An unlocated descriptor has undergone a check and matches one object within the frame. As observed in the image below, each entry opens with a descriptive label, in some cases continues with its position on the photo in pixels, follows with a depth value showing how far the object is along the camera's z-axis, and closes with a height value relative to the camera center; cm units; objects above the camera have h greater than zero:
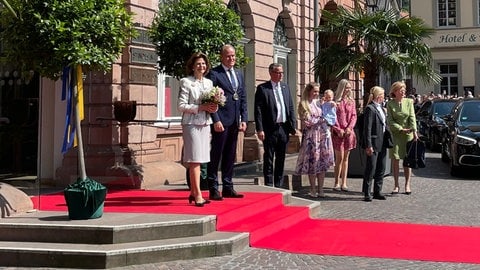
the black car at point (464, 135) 1284 +26
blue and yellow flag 679 +54
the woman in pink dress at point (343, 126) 1104 +37
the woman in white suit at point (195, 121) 721 +30
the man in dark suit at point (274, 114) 916 +49
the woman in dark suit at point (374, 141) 987 +8
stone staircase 575 -101
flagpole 659 +17
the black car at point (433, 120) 1945 +95
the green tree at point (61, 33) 630 +123
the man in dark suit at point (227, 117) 777 +38
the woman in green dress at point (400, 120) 1049 +46
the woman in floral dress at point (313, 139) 1009 +12
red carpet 654 -110
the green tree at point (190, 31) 859 +170
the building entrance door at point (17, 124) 886 +32
